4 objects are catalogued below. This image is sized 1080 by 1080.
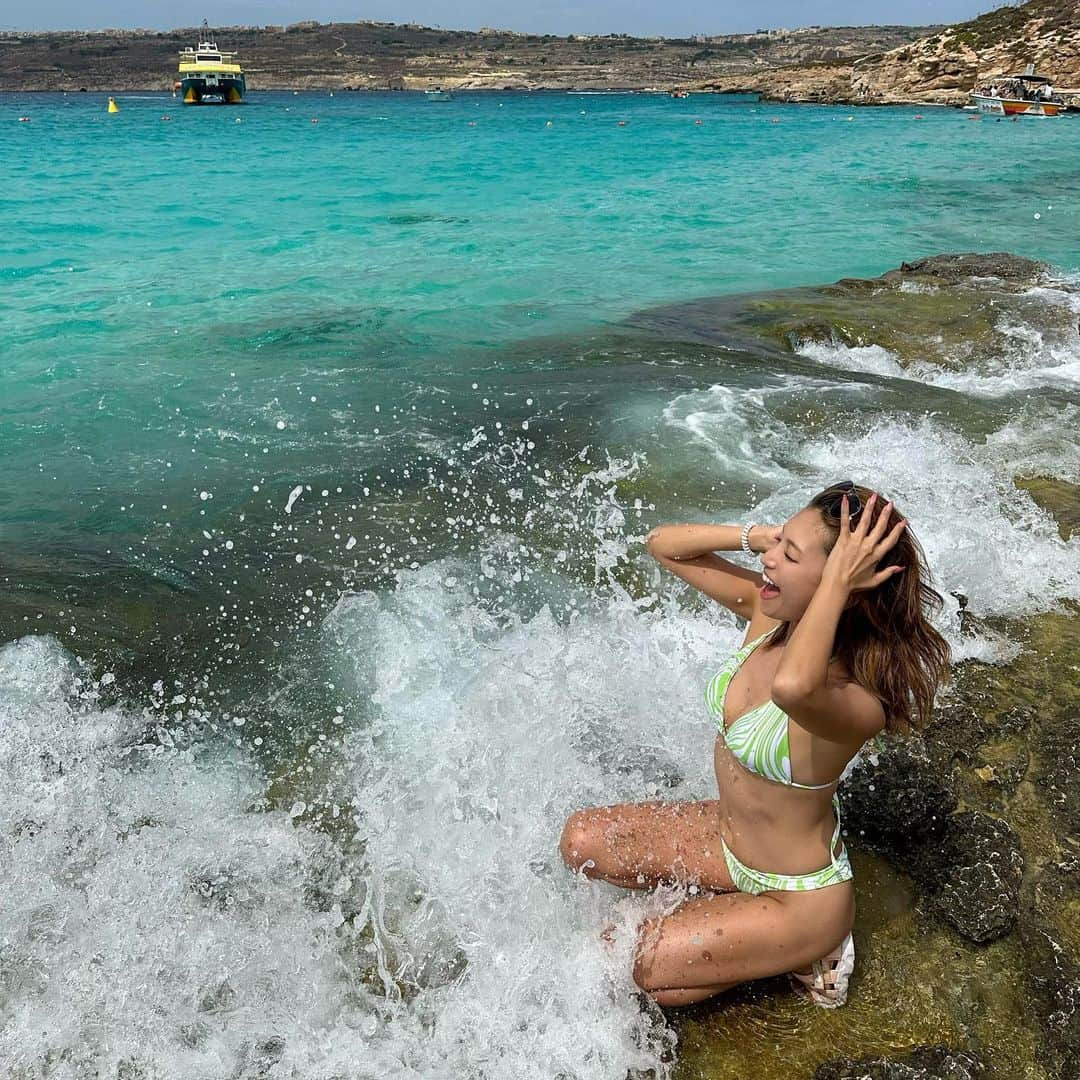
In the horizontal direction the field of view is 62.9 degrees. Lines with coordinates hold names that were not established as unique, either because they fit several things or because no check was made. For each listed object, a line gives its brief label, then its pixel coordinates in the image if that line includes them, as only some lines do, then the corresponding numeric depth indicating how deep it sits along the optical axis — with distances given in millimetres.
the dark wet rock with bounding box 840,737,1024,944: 3797
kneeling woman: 2986
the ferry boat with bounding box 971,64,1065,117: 58966
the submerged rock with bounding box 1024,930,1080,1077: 3279
